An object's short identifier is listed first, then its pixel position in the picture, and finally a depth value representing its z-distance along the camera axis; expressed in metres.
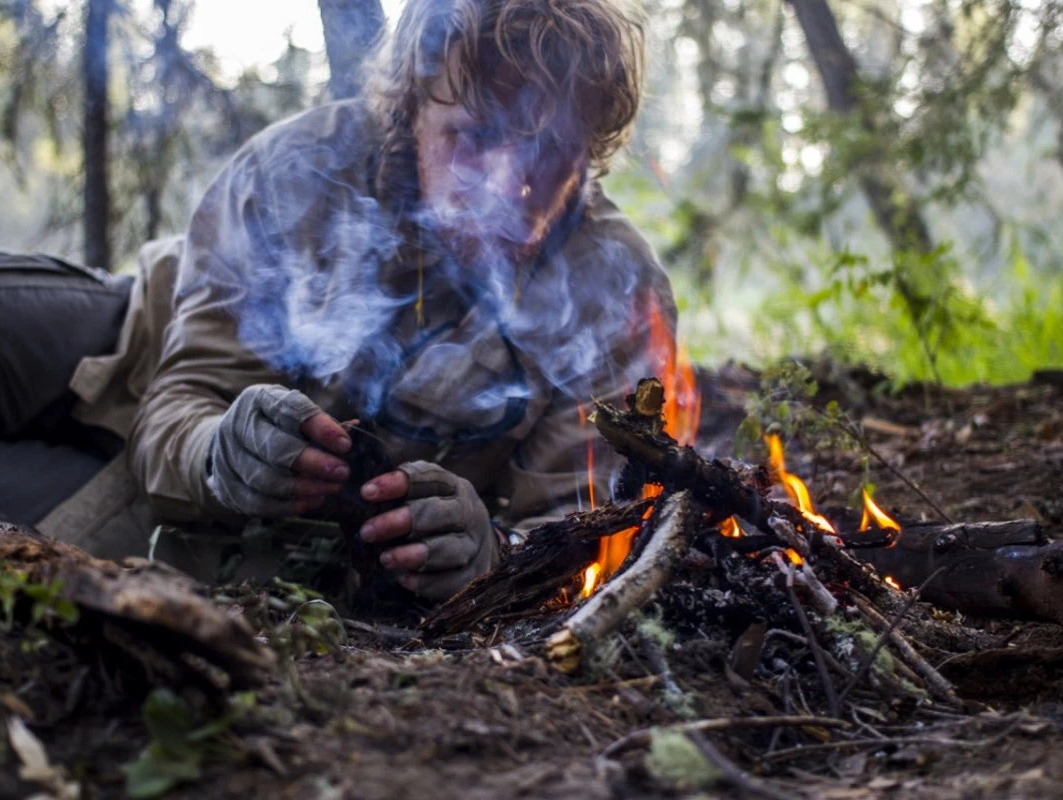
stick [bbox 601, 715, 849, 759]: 1.56
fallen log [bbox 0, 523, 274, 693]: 1.38
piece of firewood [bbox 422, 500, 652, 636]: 2.35
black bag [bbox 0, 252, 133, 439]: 3.44
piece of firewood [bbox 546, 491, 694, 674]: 1.84
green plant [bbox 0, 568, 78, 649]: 1.46
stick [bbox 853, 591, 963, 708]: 1.97
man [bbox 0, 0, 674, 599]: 2.92
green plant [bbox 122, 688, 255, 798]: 1.32
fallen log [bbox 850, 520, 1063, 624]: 2.25
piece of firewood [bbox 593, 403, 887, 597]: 2.25
